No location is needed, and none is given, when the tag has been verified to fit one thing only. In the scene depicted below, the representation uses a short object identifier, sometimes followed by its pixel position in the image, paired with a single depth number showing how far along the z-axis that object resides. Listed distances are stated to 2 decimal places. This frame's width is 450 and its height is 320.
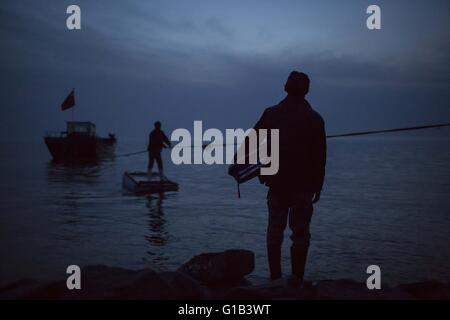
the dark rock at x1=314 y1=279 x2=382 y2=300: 4.61
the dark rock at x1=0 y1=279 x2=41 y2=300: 4.37
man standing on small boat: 17.41
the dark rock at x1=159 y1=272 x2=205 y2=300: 4.44
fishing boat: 42.81
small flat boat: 17.42
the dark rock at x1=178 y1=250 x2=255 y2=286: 5.84
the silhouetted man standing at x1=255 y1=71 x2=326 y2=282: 5.03
